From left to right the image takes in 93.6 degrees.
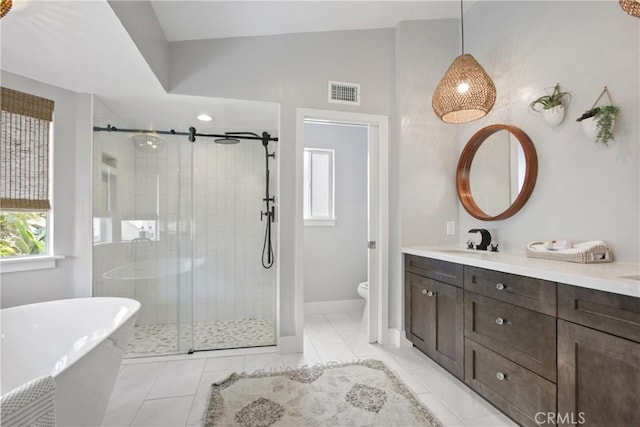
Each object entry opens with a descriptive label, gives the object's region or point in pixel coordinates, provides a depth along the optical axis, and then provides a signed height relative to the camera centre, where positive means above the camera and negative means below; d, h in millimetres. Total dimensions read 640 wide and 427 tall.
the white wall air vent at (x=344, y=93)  2711 +1101
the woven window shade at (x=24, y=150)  2076 +463
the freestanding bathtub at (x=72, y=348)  1293 -726
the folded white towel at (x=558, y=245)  1819 -191
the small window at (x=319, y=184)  3764 +377
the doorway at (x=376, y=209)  2730 +45
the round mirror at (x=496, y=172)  2162 +334
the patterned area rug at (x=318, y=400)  1681 -1156
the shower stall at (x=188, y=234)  2631 -194
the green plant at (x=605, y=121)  1626 +509
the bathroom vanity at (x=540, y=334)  1159 -600
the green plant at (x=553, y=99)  1937 +761
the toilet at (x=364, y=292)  3108 -825
